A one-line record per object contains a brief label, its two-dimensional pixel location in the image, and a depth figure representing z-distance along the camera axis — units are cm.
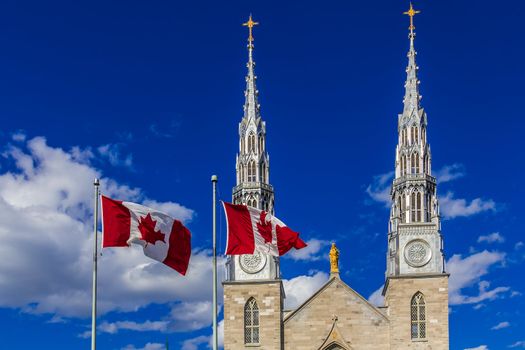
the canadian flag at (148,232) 2783
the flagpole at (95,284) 2756
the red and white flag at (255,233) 3008
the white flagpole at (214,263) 2814
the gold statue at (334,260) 5856
